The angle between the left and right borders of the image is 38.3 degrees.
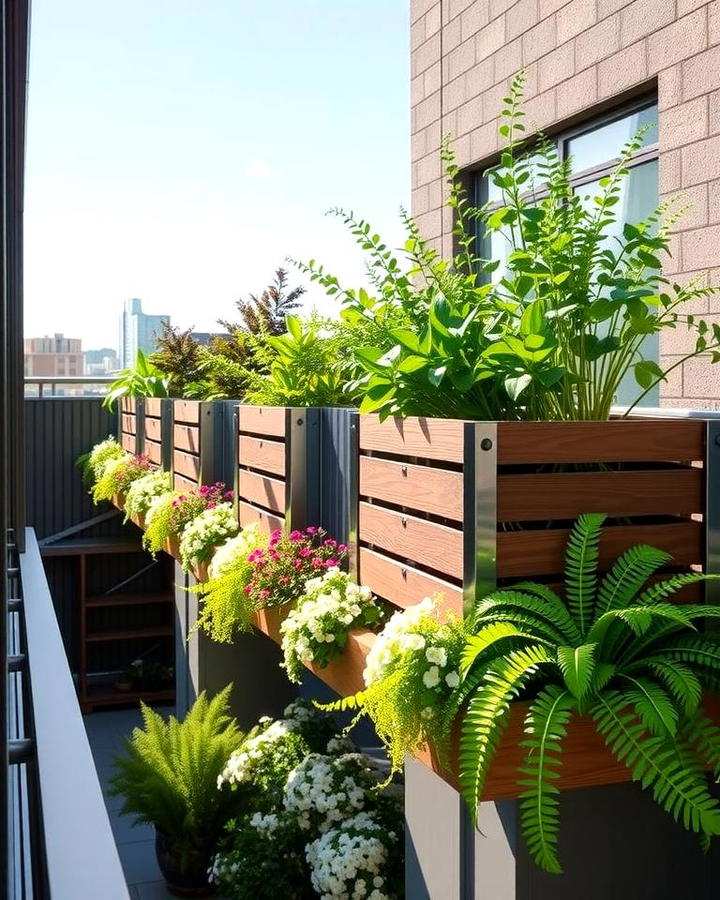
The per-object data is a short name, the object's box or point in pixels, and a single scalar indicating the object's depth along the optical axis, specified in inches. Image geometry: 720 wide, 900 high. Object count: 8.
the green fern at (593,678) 80.0
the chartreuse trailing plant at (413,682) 86.0
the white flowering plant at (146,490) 260.2
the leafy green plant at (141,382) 333.1
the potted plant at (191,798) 218.7
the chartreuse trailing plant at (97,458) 374.0
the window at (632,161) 176.9
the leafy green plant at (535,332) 99.4
